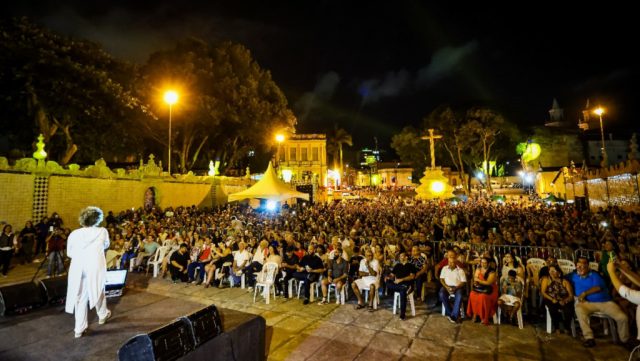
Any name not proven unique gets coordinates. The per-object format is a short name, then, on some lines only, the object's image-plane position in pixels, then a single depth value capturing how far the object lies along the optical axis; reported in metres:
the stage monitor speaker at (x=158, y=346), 2.87
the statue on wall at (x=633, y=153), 14.53
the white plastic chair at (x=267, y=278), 6.99
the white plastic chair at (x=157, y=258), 9.45
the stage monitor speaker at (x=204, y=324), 3.31
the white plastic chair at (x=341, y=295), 6.75
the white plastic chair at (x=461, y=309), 5.88
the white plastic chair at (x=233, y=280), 8.06
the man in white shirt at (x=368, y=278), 6.42
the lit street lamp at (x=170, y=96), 18.00
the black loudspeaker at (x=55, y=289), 5.33
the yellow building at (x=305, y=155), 48.25
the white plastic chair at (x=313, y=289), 7.00
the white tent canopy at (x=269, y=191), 13.84
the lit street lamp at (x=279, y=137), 27.42
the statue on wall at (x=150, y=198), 19.08
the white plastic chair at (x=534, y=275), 6.24
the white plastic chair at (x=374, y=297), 6.42
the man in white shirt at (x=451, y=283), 5.80
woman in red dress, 5.55
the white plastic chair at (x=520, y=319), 5.41
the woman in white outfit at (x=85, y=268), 4.09
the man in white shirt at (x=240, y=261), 8.03
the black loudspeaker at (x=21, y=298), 4.79
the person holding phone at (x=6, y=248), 8.63
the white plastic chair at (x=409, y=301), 6.12
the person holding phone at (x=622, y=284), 4.27
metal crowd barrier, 6.93
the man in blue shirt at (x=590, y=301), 4.65
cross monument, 19.97
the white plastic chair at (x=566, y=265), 6.46
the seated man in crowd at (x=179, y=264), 8.62
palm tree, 52.19
